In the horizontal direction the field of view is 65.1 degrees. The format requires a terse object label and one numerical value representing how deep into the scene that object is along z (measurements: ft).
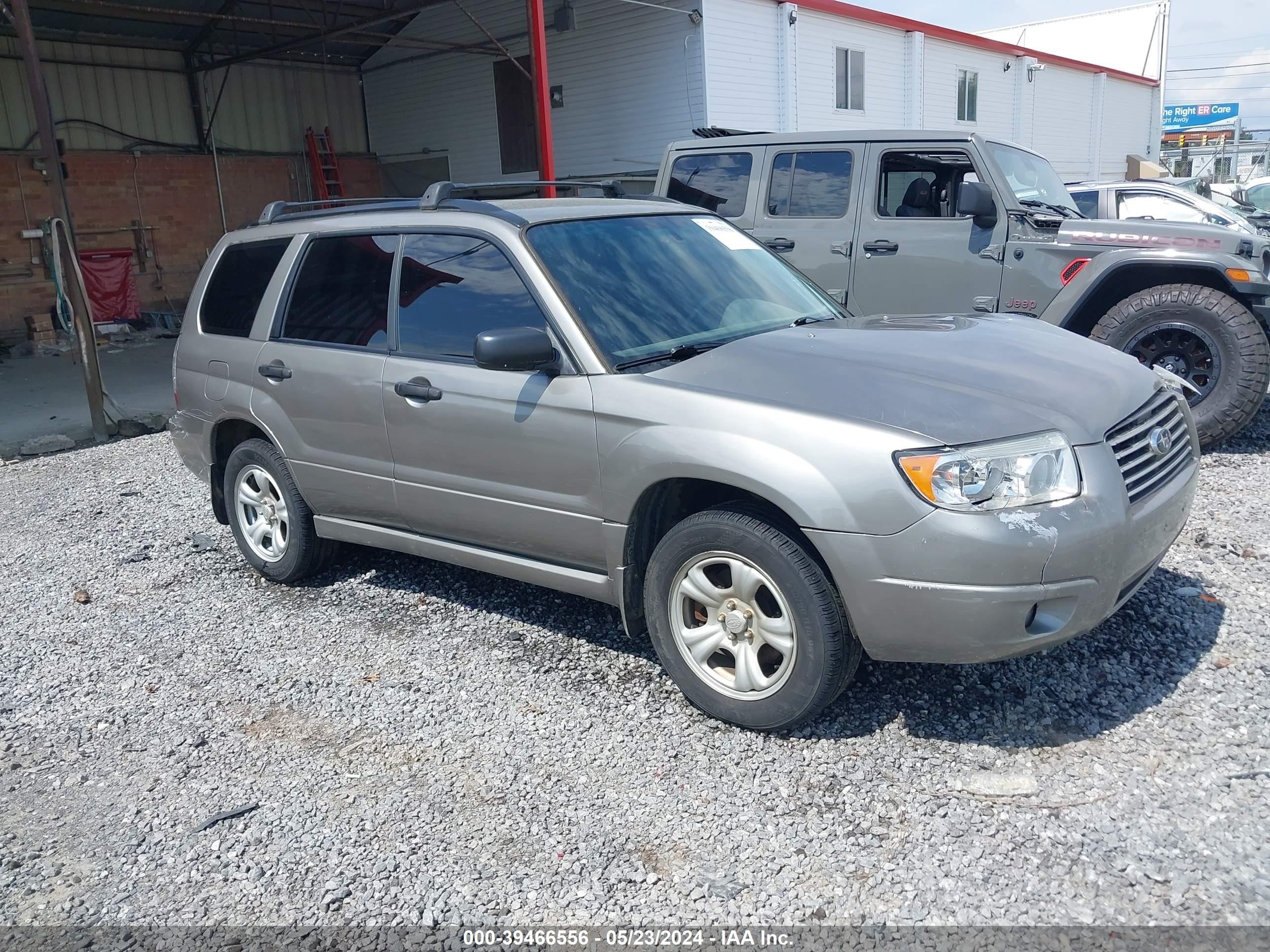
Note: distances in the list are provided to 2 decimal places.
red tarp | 57.72
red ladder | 68.64
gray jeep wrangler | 20.59
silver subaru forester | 9.84
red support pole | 42.47
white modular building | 57.21
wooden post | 29.76
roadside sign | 205.05
